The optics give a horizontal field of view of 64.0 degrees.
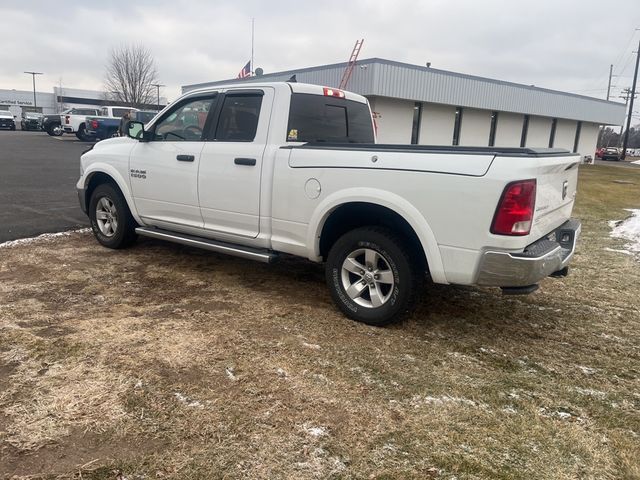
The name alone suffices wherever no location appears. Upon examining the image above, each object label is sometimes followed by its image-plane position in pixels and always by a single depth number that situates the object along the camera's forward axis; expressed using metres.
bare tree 50.00
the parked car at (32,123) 42.22
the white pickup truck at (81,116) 28.45
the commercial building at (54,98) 89.14
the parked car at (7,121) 42.14
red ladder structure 20.91
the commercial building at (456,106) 21.88
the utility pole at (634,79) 43.22
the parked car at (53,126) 33.47
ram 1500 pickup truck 3.49
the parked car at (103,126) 27.22
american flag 25.97
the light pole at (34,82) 84.75
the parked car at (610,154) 52.09
